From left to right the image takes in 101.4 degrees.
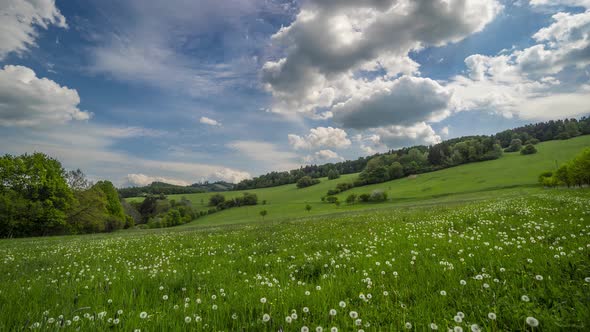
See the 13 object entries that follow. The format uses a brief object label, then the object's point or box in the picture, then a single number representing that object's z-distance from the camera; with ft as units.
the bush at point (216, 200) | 380.17
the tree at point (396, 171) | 376.68
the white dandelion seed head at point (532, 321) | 6.62
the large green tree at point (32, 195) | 126.93
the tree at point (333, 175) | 460.14
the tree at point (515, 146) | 372.48
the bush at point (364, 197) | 276.25
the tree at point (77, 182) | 174.53
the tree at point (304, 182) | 429.79
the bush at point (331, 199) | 290.44
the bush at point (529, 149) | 322.34
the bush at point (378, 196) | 263.10
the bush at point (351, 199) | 286.46
